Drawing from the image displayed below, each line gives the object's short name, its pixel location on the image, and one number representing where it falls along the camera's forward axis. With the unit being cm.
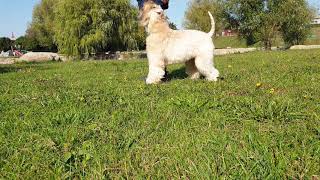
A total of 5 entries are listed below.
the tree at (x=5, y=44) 5580
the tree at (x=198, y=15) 3610
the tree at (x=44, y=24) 3824
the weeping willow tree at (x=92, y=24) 2421
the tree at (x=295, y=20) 2494
